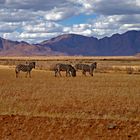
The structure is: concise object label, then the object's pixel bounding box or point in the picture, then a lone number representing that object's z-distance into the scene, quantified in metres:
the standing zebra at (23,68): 49.28
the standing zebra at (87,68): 51.56
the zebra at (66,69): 49.33
